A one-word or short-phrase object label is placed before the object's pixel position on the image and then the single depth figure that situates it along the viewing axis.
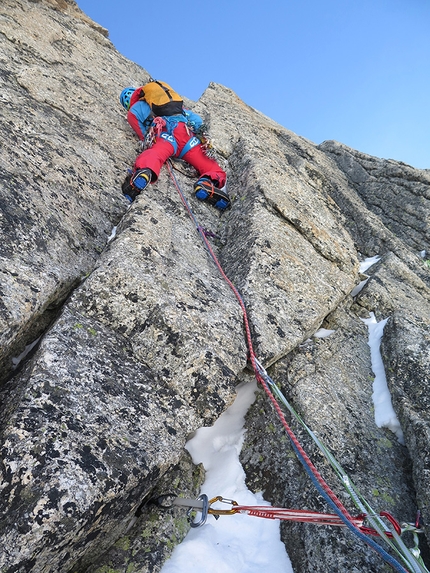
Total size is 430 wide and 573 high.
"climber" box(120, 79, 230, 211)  7.89
